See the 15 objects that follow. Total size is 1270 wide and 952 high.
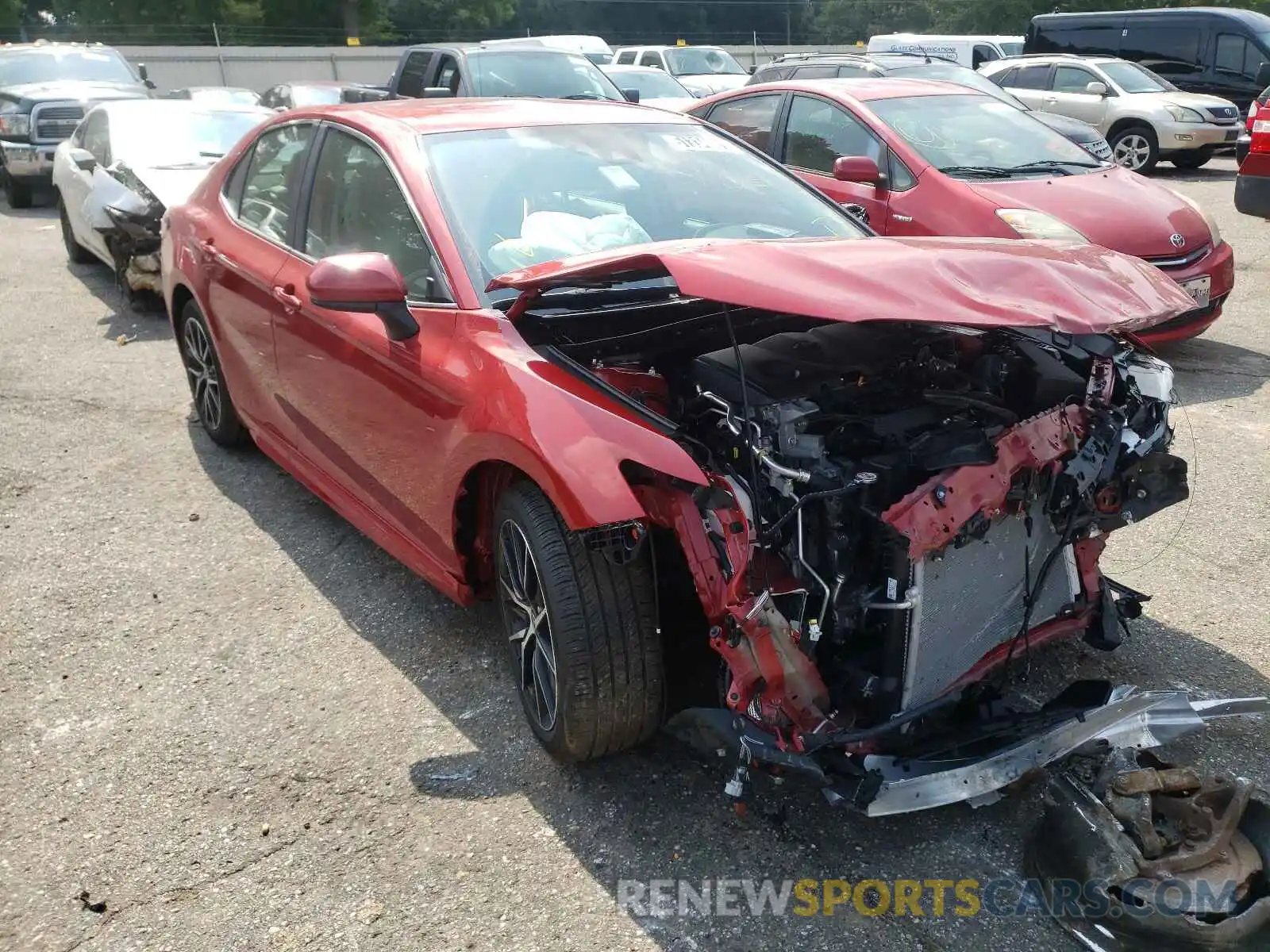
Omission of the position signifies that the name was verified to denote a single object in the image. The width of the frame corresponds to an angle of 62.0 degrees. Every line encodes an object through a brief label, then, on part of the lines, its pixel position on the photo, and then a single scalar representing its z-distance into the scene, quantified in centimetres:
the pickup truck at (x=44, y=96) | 1299
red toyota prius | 628
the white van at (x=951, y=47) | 1873
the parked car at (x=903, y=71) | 977
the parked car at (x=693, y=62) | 1974
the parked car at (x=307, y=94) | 1444
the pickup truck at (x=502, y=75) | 990
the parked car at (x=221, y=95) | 1479
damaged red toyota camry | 247
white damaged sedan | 774
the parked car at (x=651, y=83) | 1429
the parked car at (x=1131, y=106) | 1373
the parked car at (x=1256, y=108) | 743
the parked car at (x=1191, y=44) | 1531
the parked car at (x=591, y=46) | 1910
